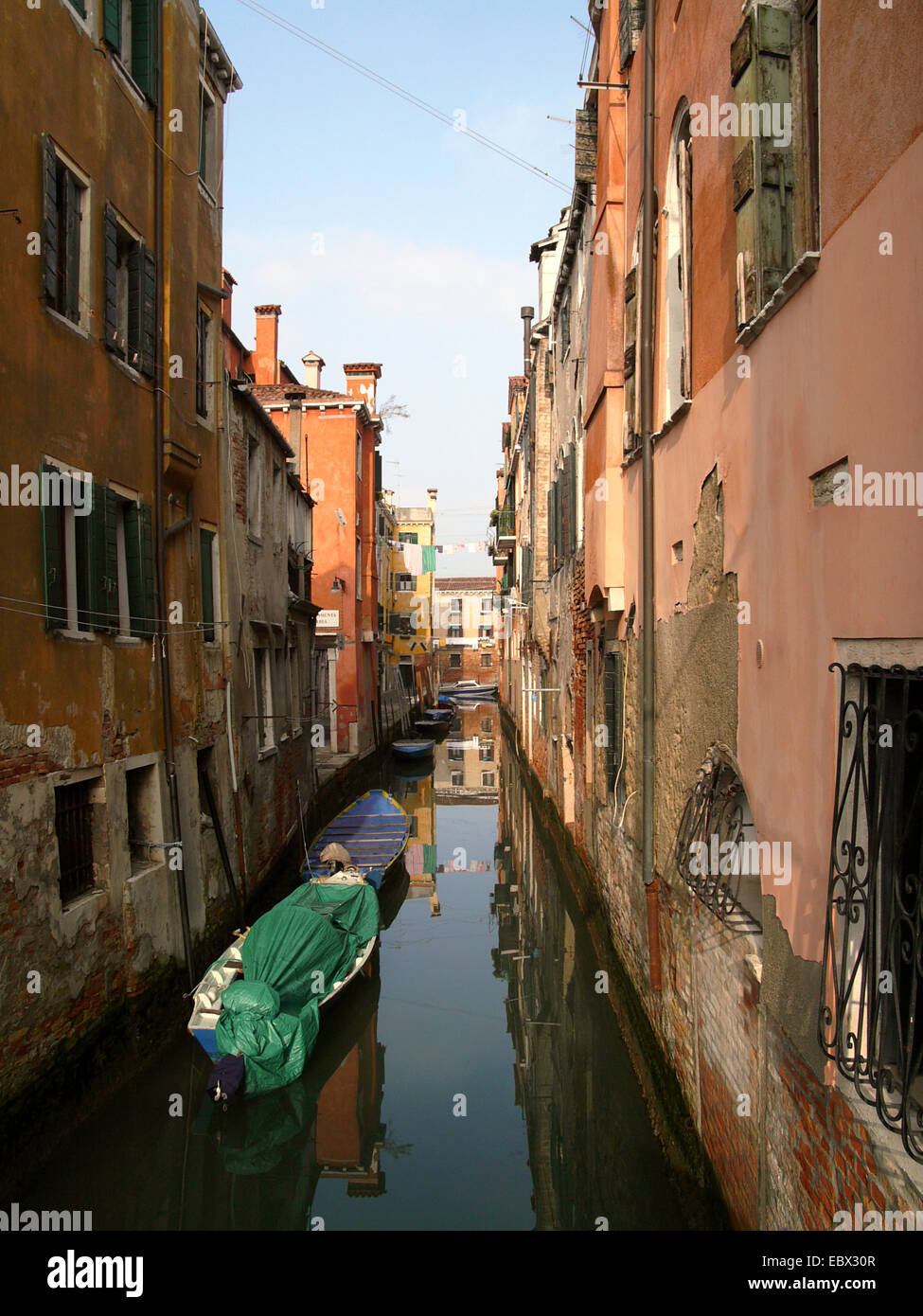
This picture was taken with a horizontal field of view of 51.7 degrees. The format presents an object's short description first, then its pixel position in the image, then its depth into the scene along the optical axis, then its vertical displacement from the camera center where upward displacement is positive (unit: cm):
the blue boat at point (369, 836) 1345 -305
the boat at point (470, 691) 6219 -329
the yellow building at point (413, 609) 4116 +158
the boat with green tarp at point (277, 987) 745 -294
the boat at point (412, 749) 2870 -319
